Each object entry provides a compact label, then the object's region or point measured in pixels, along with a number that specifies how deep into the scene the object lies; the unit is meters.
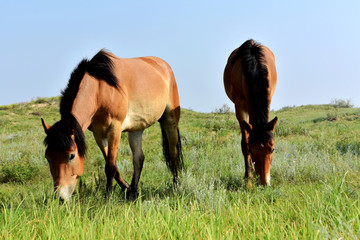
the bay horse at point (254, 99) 9.12
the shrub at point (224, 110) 40.47
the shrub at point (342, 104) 46.07
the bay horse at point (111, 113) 7.37
